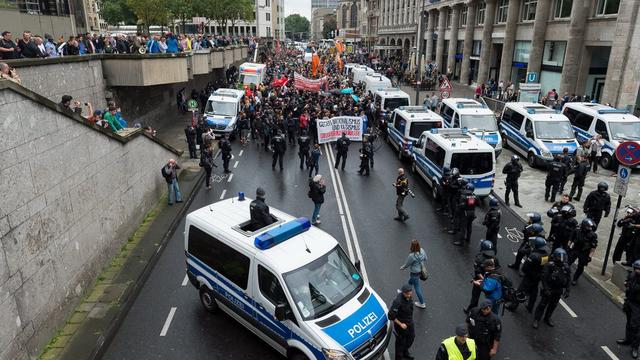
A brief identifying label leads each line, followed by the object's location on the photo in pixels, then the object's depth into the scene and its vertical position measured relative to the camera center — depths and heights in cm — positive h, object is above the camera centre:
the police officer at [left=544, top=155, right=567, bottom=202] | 1434 -406
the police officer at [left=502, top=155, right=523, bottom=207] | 1418 -406
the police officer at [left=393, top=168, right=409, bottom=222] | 1307 -417
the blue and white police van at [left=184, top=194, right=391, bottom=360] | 659 -379
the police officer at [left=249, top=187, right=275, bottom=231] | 828 -308
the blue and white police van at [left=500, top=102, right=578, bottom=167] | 1797 -357
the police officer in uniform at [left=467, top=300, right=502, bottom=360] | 673 -414
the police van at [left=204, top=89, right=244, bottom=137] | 2308 -350
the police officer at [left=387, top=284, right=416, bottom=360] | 702 -412
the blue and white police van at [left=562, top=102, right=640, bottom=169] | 1797 -326
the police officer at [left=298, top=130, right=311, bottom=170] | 1800 -405
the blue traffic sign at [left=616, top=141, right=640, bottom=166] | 987 -231
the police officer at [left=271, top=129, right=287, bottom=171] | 1780 -399
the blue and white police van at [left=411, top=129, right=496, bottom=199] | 1391 -346
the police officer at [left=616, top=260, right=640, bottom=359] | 750 -431
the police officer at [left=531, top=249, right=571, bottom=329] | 795 -402
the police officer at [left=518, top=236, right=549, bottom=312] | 838 -407
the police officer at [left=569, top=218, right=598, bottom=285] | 941 -409
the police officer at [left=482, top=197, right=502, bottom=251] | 1058 -403
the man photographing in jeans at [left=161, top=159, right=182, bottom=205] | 1352 -404
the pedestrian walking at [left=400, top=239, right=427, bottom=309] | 863 -408
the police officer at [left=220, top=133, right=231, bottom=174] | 1723 -409
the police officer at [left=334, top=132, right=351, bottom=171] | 1780 -395
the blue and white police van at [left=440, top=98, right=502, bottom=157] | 1892 -323
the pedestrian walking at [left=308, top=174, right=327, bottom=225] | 1234 -390
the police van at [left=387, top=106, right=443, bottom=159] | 1908 -335
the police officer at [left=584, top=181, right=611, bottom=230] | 1134 -391
